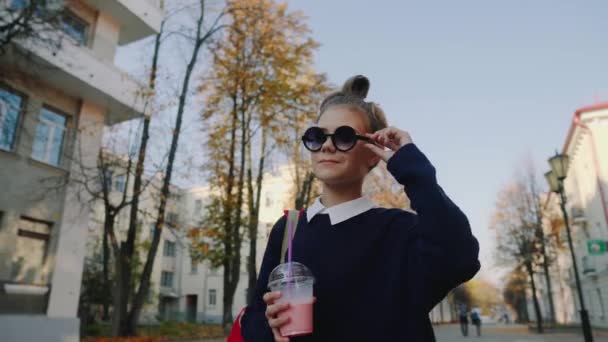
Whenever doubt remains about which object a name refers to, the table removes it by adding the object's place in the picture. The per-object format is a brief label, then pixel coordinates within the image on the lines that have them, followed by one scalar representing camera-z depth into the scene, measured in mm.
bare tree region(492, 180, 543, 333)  27469
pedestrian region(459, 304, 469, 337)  23203
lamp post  11570
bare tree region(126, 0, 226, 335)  13844
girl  1407
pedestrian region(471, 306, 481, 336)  23641
